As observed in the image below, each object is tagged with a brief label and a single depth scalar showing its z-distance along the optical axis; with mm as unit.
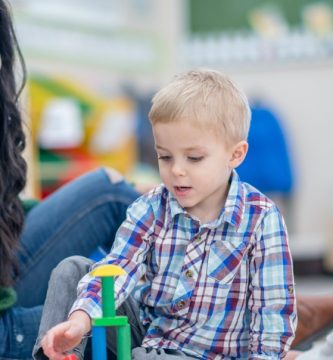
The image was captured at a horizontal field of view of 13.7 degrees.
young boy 2029
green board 6722
